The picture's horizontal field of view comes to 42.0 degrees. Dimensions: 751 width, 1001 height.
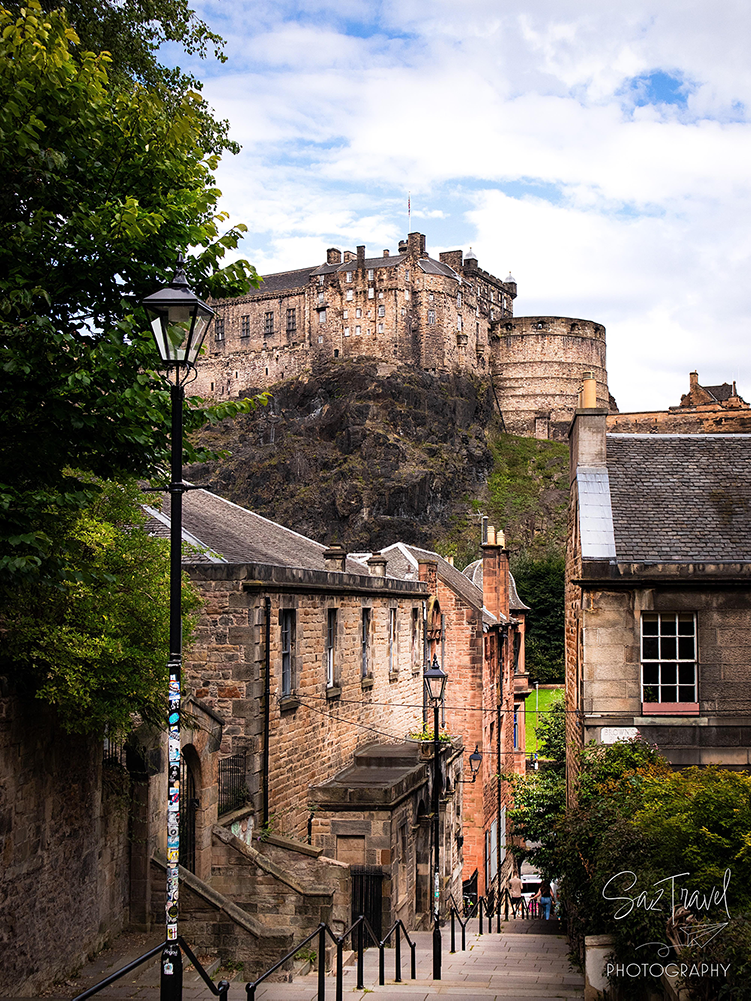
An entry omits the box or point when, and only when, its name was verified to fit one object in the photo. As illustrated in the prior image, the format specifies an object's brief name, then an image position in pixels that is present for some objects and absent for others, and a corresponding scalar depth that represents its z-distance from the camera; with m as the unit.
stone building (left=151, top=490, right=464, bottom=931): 15.56
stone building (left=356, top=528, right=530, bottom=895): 32.12
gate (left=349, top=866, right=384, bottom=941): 17.59
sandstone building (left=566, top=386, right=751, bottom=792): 14.75
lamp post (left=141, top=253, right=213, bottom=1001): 6.89
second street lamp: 13.86
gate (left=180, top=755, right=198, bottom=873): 13.62
